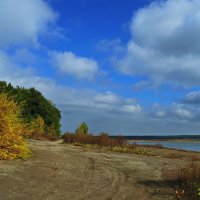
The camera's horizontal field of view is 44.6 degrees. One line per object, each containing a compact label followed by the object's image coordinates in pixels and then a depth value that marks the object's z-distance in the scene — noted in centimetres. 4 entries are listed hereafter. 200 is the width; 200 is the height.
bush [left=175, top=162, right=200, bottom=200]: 732
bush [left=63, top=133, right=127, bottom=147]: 1794
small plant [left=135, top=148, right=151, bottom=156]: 1520
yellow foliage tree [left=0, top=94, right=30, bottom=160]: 1027
